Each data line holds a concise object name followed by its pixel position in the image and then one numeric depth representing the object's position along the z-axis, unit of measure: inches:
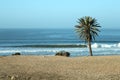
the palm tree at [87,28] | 2114.9
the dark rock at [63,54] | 2066.2
